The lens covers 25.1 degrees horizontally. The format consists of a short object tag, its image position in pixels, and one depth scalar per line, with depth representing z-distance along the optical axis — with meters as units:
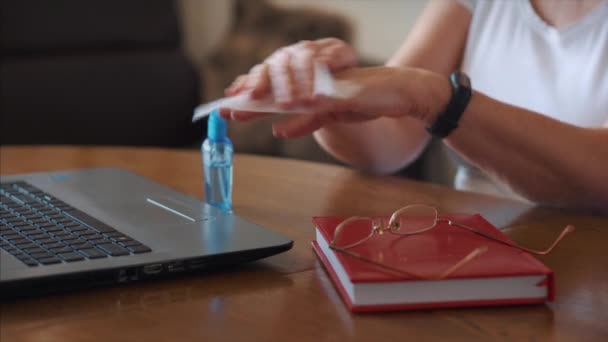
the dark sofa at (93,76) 3.10
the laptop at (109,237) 1.11
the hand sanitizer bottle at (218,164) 1.36
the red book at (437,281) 1.08
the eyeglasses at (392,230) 1.12
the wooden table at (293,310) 1.06
